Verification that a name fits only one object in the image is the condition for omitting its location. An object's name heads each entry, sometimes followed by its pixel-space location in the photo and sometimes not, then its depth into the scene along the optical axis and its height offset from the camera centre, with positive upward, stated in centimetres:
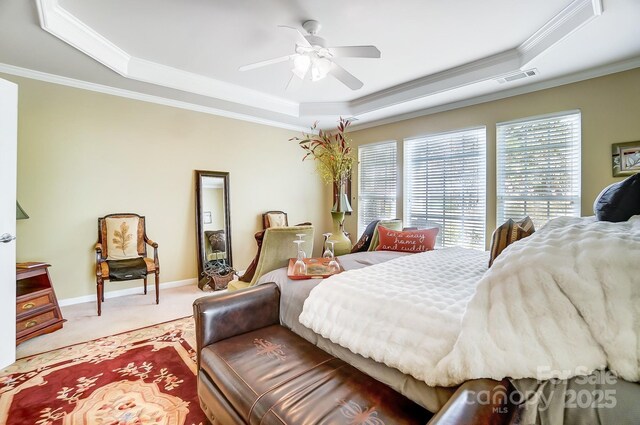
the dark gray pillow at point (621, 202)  134 +5
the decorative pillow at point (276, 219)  490 -11
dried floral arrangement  281 +57
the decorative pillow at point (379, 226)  355 -20
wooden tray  181 -40
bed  72 -46
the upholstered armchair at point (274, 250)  228 -32
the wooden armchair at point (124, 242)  335 -38
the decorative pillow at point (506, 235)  171 -15
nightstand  242 -84
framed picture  277 +56
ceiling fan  234 +141
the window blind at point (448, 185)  394 +43
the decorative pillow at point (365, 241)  366 -38
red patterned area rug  160 -118
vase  297 -28
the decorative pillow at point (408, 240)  317 -33
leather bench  100 -73
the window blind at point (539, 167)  319 +56
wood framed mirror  424 -9
